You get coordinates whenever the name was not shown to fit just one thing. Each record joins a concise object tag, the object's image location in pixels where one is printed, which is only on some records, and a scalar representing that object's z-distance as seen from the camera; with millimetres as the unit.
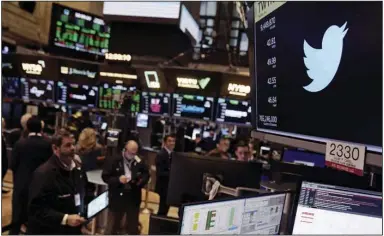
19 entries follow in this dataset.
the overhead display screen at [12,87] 9336
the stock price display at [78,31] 10359
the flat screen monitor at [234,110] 8633
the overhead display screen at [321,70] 1429
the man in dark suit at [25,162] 5332
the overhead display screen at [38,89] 9250
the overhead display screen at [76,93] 9242
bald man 5613
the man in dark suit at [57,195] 3430
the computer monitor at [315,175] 2105
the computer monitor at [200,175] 2869
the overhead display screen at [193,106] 8703
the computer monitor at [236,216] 1904
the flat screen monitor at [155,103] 8938
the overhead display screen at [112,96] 9125
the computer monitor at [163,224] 2348
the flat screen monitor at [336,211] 1997
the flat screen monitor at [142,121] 11626
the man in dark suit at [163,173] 6680
